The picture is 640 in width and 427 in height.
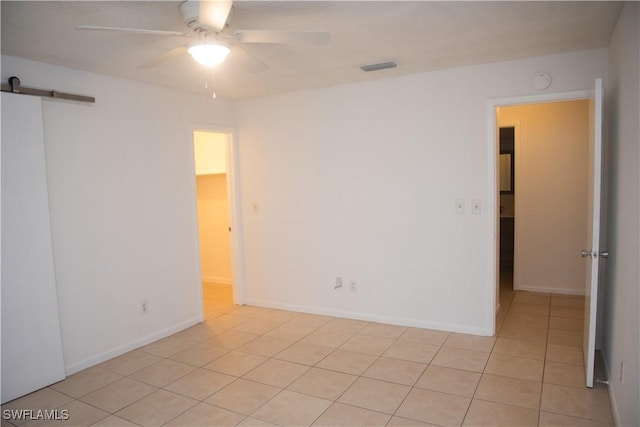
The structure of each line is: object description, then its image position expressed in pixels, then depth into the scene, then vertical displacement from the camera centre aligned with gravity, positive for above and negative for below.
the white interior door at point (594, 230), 2.63 -0.32
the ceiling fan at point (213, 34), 2.02 +0.81
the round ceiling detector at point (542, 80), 3.36 +0.81
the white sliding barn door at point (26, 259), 2.81 -0.43
